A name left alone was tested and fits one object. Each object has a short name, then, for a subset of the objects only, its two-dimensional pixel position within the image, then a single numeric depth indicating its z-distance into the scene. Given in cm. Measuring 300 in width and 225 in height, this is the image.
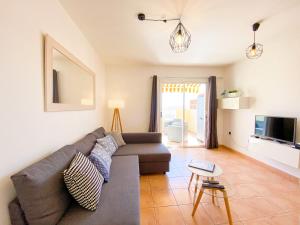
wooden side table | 169
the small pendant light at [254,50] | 239
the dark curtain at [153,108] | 465
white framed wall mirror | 160
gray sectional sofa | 104
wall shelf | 383
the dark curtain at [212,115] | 475
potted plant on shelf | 404
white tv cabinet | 250
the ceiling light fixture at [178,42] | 196
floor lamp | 435
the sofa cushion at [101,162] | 182
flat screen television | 268
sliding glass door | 497
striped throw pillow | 128
